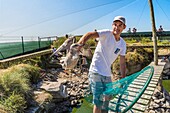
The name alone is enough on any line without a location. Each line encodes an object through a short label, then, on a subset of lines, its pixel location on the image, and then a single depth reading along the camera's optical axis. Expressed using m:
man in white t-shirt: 1.01
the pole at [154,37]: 3.66
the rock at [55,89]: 2.65
